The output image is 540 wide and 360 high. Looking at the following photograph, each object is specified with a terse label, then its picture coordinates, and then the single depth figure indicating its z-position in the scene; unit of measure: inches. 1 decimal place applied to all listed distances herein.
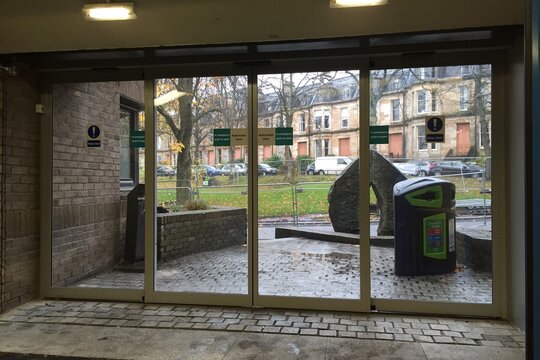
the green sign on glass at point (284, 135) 199.0
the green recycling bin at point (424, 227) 197.5
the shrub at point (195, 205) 207.9
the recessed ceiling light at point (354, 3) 142.9
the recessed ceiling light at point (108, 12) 151.5
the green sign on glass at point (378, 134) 192.2
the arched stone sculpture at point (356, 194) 193.9
